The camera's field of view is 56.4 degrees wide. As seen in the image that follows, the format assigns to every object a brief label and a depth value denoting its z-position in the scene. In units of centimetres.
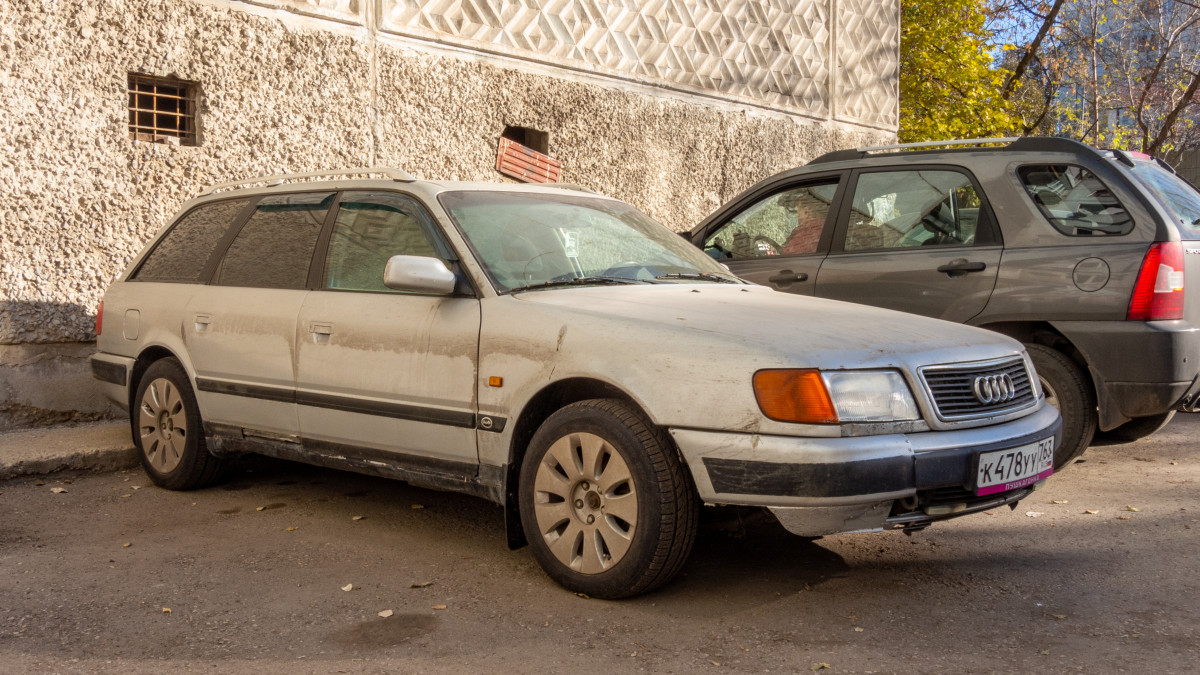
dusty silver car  361
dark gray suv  546
